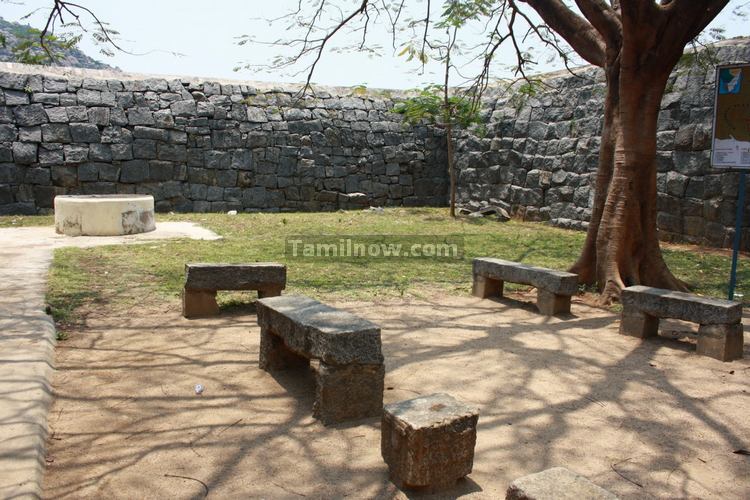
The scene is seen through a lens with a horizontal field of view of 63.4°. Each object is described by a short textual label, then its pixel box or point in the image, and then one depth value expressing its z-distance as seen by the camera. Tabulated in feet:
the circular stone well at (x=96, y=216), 31.09
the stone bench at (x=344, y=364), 10.38
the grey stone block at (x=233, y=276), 16.81
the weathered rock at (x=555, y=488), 6.78
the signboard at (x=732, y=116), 18.64
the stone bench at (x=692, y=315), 14.20
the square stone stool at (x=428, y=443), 8.14
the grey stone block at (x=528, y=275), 18.01
